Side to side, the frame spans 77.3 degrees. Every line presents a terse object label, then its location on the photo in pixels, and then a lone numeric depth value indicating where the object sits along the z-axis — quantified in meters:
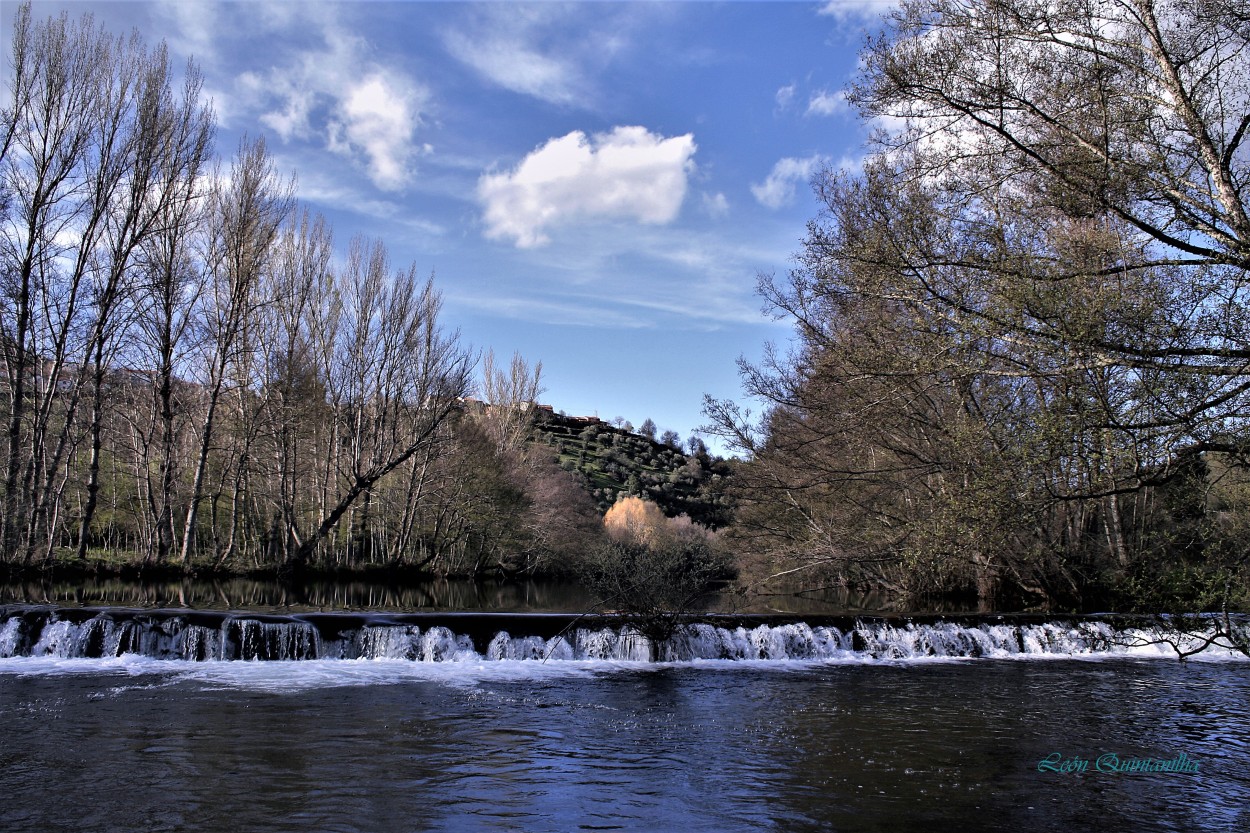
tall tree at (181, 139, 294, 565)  22.92
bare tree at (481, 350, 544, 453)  45.34
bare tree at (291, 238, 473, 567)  29.33
